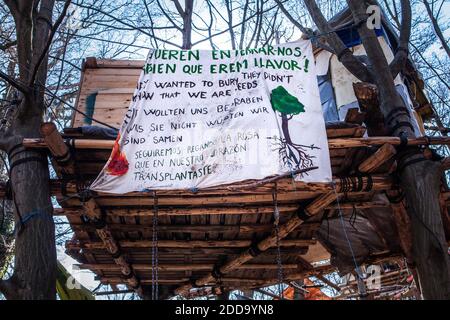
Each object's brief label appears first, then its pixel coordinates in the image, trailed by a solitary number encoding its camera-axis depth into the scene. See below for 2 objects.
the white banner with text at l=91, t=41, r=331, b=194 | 3.93
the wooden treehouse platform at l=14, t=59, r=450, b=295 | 4.20
